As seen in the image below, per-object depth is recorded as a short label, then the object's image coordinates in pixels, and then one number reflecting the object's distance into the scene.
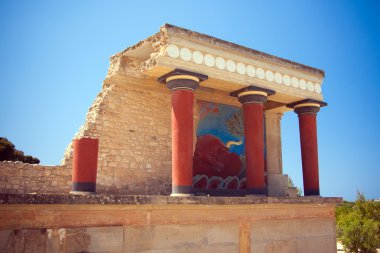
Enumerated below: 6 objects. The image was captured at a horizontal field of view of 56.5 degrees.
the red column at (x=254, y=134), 8.91
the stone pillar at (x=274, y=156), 11.60
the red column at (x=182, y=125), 7.57
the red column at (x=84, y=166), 6.25
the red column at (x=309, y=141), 10.39
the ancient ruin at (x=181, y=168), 5.44
